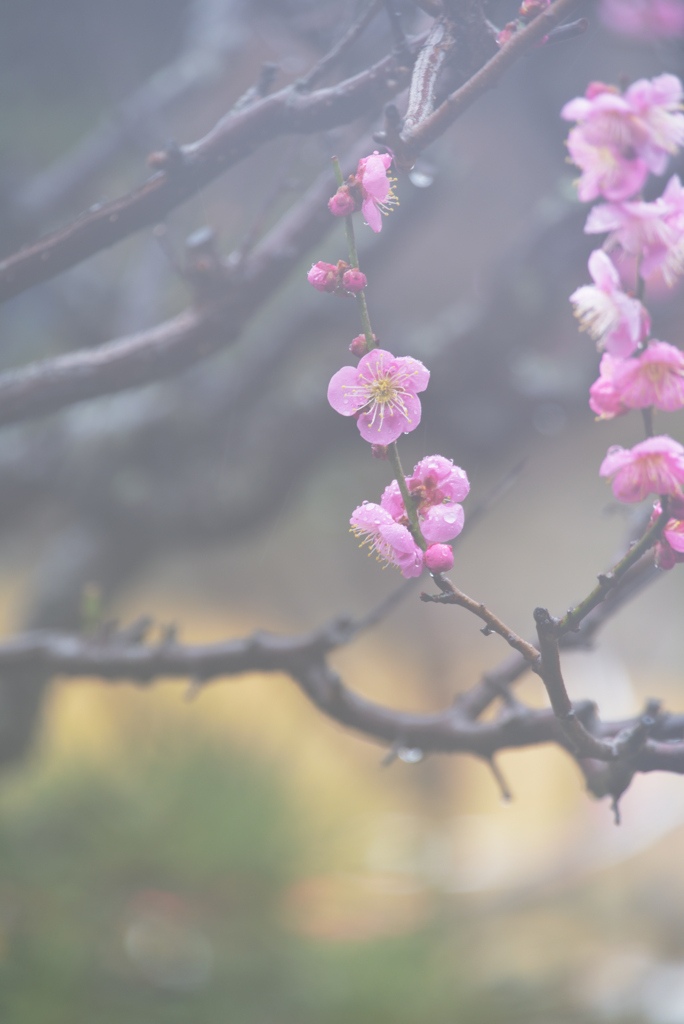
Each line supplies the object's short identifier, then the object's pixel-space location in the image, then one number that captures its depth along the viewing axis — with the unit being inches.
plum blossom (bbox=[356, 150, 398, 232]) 74.7
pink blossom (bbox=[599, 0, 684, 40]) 76.5
